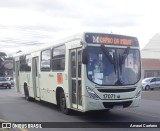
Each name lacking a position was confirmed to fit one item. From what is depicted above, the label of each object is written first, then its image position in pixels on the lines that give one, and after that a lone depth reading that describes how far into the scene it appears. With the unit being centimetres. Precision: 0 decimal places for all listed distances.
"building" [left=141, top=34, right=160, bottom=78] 4140
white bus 737
